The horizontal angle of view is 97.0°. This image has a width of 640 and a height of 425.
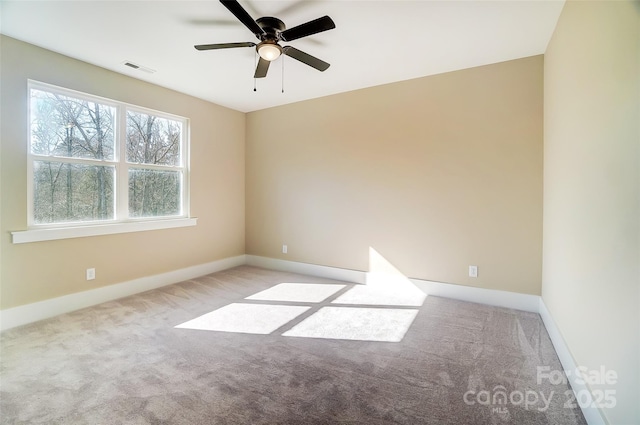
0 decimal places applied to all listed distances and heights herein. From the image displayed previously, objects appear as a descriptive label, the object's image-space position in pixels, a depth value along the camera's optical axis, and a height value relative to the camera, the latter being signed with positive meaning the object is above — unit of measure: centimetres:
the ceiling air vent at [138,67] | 318 +165
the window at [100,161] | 293 +57
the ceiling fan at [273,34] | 202 +136
